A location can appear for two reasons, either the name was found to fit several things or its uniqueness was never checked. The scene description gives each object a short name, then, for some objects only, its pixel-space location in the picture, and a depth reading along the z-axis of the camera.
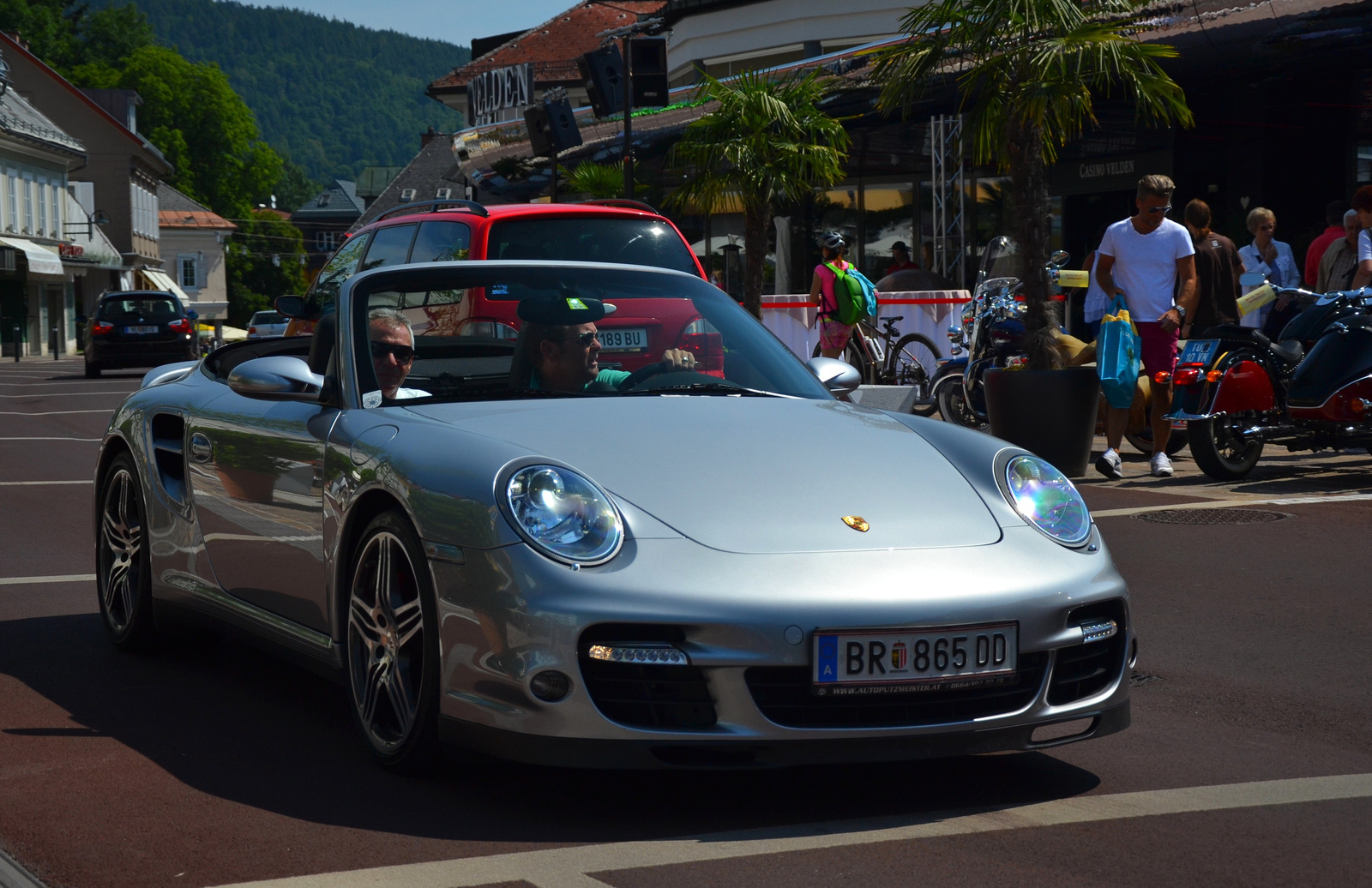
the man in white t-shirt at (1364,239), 12.55
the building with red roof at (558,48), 66.19
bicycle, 16.30
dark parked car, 31.88
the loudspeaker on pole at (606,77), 20.30
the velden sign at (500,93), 58.22
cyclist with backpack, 15.57
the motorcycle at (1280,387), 10.09
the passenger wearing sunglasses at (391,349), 4.77
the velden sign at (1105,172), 23.12
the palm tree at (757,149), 20.27
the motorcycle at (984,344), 13.02
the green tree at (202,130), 95.06
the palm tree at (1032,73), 11.39
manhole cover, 9.01
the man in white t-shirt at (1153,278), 10.81
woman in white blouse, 14.66
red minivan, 10.16
